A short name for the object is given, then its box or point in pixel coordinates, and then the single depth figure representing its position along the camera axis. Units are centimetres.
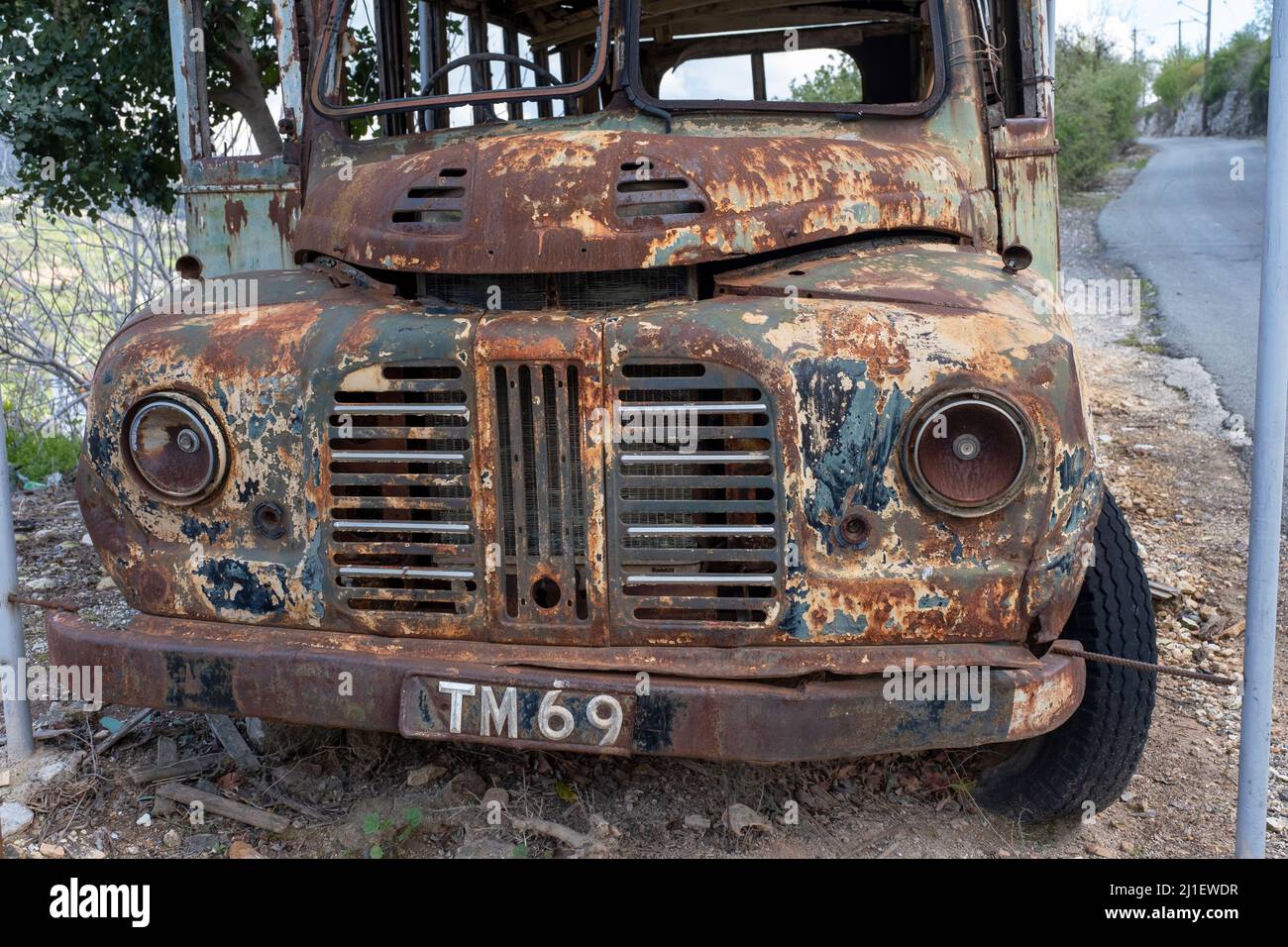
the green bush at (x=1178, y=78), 4322
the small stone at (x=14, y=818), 322
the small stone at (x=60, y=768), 347
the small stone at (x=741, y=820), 316
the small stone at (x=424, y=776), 340
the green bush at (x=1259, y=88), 3142
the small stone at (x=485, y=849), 306
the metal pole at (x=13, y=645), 339
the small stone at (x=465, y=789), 329
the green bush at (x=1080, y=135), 2395
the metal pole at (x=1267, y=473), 233
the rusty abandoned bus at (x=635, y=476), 257
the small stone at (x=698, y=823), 321
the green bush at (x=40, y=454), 700
